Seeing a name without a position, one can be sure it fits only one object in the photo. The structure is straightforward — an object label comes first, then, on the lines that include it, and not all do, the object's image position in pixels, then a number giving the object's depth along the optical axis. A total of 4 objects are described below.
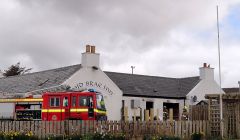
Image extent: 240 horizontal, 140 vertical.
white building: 37.19
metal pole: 23.73
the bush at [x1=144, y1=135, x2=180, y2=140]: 20.22
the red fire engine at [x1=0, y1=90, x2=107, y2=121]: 25.75
